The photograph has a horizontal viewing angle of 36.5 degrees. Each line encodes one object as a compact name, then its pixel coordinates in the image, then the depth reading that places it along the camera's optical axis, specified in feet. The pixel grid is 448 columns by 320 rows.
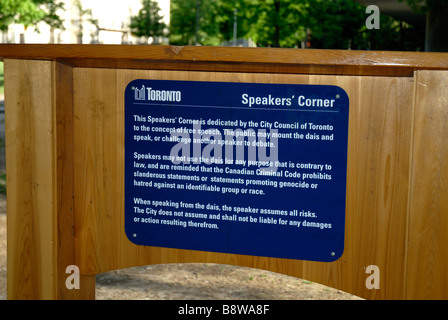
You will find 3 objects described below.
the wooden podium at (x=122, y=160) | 9.53
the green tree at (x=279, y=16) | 96.63
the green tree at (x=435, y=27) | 40.80
